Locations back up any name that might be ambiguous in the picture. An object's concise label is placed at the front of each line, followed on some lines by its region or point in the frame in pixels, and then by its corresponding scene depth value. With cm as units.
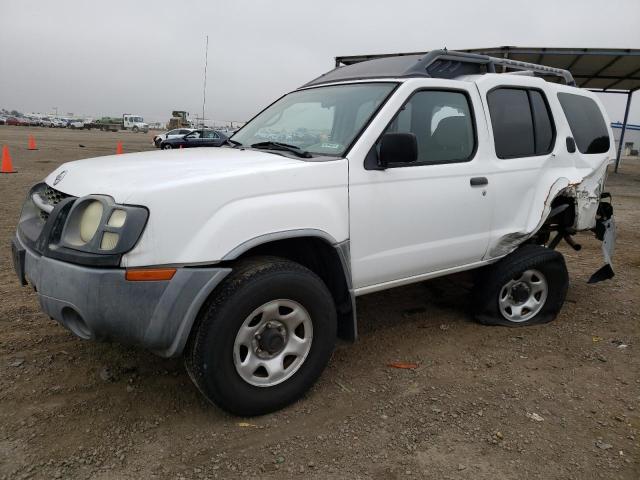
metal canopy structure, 1466
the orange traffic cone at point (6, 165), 1351
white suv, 236
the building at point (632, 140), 5003
